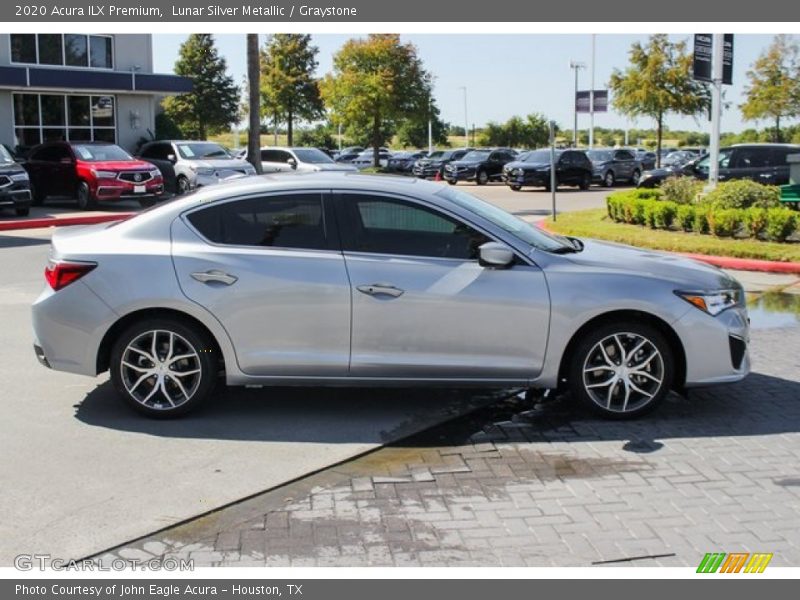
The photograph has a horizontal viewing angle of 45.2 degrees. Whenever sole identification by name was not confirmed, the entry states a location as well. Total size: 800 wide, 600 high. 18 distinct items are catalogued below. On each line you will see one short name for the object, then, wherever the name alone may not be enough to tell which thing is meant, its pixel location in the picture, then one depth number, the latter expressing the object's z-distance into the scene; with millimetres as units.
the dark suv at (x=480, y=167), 40156
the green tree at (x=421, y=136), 74750
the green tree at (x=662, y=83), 41969
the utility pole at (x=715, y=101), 21266
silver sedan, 6234
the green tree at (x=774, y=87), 43406
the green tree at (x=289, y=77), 52781
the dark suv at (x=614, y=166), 38281
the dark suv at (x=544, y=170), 34406
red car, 22953
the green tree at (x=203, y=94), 54125
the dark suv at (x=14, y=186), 20281
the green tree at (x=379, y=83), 43156
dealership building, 28969
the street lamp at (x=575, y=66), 53094
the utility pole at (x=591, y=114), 50094
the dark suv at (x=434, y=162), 43406
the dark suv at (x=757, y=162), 24609
